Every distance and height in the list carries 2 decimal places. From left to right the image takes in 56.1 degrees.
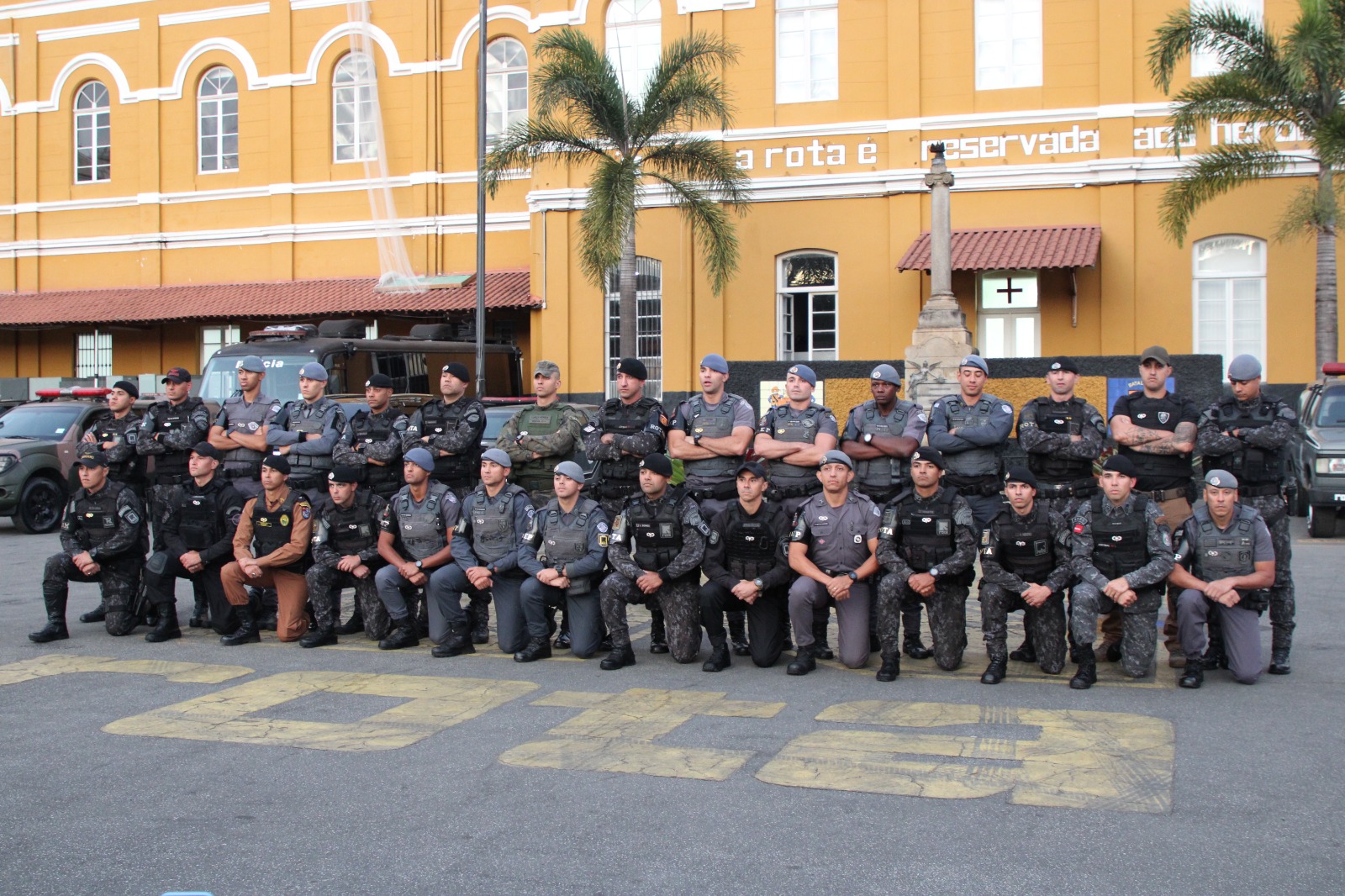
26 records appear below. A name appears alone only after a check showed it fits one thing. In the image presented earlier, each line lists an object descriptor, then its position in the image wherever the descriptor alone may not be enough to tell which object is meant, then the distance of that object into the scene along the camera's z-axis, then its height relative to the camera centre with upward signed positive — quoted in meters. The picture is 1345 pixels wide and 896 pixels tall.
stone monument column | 19.02 +1.73
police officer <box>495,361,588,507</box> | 10.41 +0.05
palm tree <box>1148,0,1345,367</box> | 18.52 +5.01
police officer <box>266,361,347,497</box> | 10.71 +0.10
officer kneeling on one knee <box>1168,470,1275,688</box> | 7.87 -0.88
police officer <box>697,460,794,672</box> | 8.64 -0.88
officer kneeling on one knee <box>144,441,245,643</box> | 9.98 -0.80
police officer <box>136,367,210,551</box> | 11.20 +0.12
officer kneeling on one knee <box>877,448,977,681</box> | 8.26 -0.81
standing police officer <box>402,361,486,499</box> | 10.38 +0.09
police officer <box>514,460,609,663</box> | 9.00 -0.88
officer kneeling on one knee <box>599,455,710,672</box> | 8.80 -0.84
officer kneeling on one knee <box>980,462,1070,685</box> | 8.12 -0.82
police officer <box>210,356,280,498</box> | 10.93 +0.12
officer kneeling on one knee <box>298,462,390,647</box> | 9.70 -0.87
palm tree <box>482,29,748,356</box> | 20.47 +5.18
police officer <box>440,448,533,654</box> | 9.27 -0.78
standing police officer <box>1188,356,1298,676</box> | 8.56 -0.04
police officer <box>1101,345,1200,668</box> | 8.93 +0.00
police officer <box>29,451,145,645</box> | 10.10 -0.80
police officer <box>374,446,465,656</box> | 9.34 -0.85
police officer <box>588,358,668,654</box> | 9.73 +0.03
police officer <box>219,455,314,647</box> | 9.80 -0.86
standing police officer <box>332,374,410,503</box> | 10.47 -0.01
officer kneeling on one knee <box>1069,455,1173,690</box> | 7.91 -0.79
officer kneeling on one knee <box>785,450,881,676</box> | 8.41 -0.82
